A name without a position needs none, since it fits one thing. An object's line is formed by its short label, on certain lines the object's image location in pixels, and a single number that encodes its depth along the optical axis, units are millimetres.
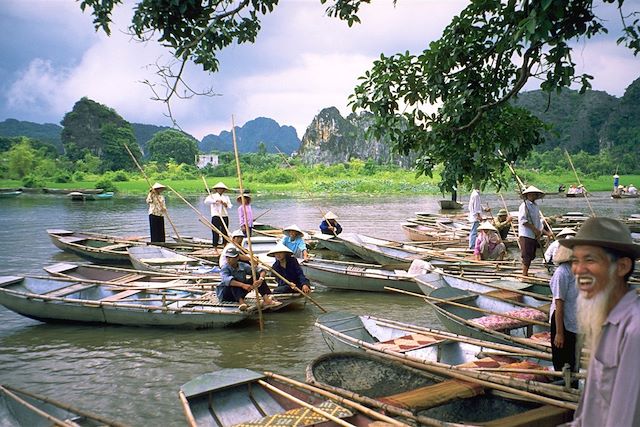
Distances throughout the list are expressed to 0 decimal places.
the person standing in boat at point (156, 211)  12531
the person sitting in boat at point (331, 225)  13110
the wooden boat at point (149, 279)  8203
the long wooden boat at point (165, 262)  10305
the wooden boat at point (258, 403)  3824
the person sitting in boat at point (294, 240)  9602
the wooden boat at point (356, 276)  9500
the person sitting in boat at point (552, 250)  7949
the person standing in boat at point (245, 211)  10361
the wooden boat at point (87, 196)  36031
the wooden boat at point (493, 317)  5508
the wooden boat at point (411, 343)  4855
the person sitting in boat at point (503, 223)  13012
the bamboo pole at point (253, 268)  7371
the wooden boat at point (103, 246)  12883
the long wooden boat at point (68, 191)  40572
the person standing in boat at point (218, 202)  12219
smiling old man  1792
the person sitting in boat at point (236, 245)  7730
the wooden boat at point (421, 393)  3594
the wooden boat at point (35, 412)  3934
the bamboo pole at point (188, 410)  3831
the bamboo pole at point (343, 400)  3653
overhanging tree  3855
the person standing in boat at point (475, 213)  11750
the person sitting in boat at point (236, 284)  7562
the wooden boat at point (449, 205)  27372
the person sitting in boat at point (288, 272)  8203
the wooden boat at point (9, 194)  39912
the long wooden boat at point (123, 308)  7578
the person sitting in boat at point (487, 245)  10719
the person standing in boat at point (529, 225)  8086
